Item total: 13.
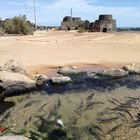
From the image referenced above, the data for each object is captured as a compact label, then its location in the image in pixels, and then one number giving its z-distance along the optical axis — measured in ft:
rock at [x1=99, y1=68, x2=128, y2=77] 28.57
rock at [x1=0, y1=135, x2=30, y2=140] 11.22
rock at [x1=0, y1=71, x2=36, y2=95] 23.63
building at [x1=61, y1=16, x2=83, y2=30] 116.21
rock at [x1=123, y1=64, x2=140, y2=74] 29.51
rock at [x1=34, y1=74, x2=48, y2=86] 26.28
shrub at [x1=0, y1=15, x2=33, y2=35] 84.85
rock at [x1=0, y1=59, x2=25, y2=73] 26.29
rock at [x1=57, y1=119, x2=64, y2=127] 16.76
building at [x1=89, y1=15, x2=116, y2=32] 101.35
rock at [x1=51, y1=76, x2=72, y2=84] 26.33
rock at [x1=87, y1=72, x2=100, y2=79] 28.31
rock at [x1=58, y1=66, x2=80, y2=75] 29.60
